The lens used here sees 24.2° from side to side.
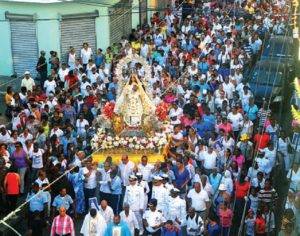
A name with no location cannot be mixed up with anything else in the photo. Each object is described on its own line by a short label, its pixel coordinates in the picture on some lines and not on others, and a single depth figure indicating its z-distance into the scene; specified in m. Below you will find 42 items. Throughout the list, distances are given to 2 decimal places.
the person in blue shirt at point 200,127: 17.67
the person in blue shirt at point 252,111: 18.52
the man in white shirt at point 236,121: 17.91
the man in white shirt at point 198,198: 14.08
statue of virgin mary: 17.69
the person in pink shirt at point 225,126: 17.11
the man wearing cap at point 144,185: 14.28
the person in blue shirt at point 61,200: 14.14
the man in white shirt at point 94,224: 13.02
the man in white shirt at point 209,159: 15.88
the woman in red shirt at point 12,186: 14.76
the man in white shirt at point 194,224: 13.35
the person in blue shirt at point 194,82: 20.13
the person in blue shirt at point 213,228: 13.19
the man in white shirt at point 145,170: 15.30
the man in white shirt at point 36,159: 15.95
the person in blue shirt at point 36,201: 14.04
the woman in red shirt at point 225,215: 13.54
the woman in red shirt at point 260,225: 13.35
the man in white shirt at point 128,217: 13.27
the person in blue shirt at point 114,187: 14.81
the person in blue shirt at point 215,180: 14.72
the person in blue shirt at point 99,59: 22.50
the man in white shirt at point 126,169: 15.33
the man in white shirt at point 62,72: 21.00
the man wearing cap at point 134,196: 14.11
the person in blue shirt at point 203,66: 21.47
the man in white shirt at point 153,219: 13.46
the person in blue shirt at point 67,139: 16.80
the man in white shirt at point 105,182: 14.91
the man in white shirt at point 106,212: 13.34
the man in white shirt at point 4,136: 16.84
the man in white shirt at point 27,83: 20.33
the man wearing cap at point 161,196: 14.06
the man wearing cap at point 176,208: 13.62
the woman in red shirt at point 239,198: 14.51
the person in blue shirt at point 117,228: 12.77
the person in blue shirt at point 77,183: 14.96
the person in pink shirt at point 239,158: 15.53
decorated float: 17.08
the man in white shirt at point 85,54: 22.67
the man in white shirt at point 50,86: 20.17
